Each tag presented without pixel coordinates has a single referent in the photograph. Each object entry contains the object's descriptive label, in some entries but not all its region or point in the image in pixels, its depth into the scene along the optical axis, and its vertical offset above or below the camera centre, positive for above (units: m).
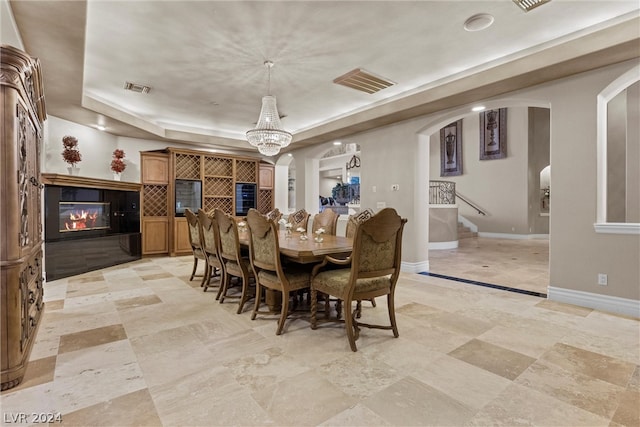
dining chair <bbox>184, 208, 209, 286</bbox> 4.28 -0.39
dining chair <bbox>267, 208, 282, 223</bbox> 4.91 -0.08
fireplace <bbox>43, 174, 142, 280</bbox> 4.58 -0.25
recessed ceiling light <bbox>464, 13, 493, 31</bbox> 2.91 +1.84
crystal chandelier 4.20 +1.10
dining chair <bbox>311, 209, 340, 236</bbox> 4.18 -0.16
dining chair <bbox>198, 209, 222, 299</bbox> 3.62 -0.40
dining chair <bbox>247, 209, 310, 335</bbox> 2.66 -0.51
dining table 2.60 -0.34
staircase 9.89 -0.75
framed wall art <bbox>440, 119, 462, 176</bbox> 11.04 +2.22
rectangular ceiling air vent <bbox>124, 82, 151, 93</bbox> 4.49 +1.85
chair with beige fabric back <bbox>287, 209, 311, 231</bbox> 4.70 -0.14
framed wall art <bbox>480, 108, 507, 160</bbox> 9.82 +2.48
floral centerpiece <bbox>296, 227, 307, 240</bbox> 3.47 -0.30
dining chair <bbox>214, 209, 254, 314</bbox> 3.19 -0.51
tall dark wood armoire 1.86 -0.03
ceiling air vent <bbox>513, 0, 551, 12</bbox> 2.66 +1.82
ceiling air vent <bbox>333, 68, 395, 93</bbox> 4.15 +1.85
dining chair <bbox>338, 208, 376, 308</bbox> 3.42 -0.15
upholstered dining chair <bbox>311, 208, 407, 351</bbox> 2.35 -0.50
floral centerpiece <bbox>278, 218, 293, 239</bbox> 3.89 -0.26
